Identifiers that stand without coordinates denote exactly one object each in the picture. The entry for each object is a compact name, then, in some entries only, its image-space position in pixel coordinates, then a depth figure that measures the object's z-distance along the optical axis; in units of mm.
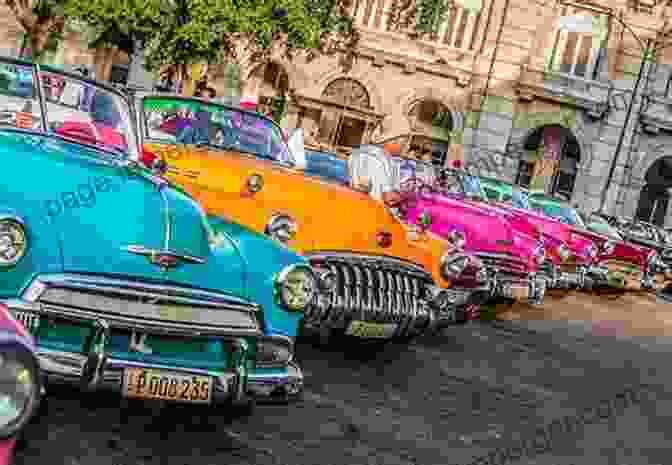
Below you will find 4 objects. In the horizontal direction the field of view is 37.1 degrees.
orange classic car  7309
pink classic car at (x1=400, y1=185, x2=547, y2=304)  11516
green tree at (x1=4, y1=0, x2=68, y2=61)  23875
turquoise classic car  4438
